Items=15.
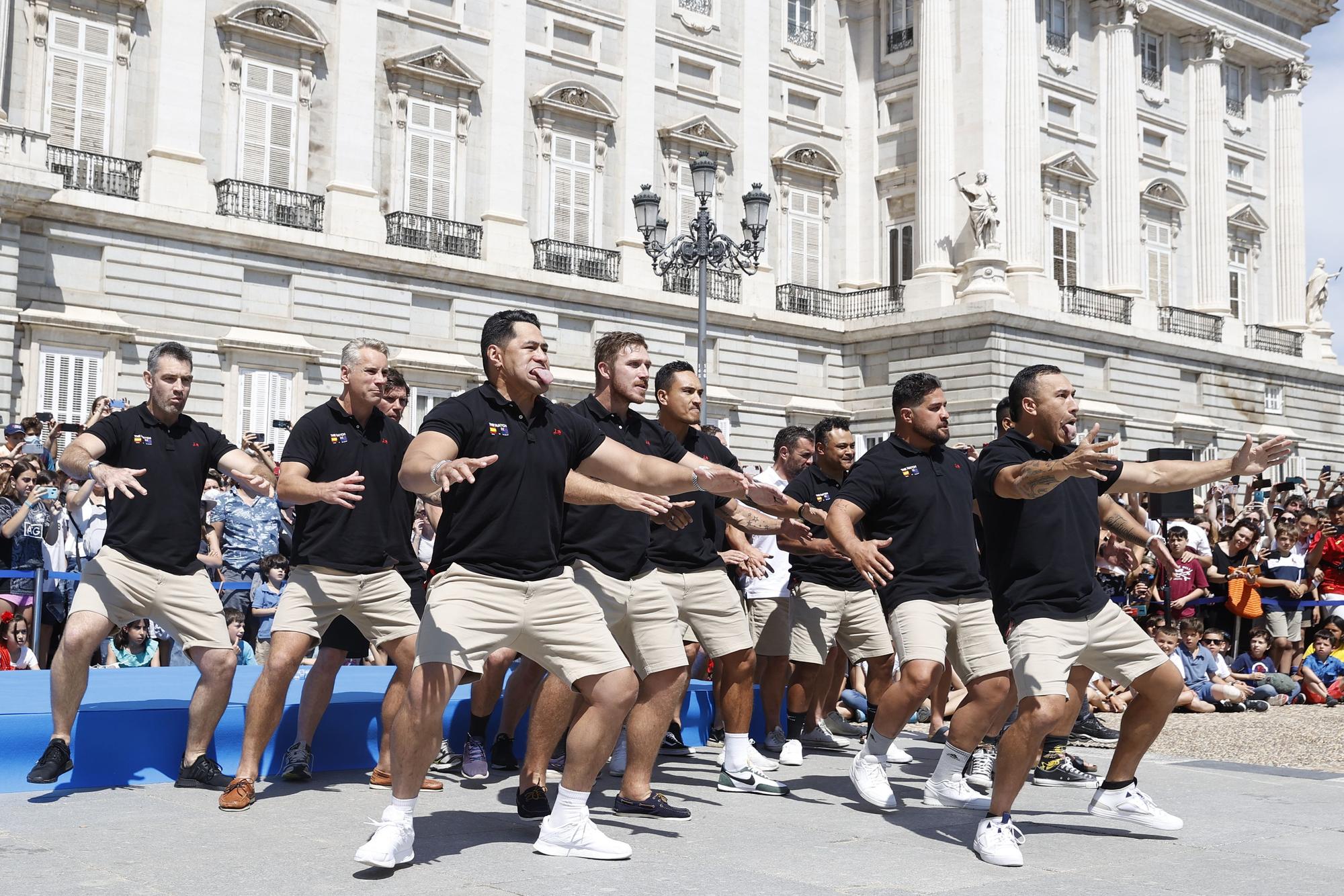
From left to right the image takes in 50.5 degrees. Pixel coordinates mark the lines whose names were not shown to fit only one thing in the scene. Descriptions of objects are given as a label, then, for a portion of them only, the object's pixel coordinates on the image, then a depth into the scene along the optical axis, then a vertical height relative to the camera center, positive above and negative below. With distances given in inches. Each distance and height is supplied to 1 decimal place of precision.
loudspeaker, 505.0 +10.0
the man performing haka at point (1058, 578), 227.8 -8.0
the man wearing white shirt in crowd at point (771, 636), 348.5 -26.8
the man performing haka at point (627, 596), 240.7 -12.8
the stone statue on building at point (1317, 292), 1581.0 +269.0
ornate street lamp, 776.3 +170.1
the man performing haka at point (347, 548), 259.0 -4.9
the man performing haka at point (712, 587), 283.7 -12.4
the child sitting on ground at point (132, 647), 441.1 -40.2
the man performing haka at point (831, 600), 330.0 -16.8
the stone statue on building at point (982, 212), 1227.9 +273.9
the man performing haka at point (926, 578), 265.4 -9.5
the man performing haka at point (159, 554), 254.8 -6.4
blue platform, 263.3 -40.7
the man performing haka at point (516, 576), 207.0 -7.9
